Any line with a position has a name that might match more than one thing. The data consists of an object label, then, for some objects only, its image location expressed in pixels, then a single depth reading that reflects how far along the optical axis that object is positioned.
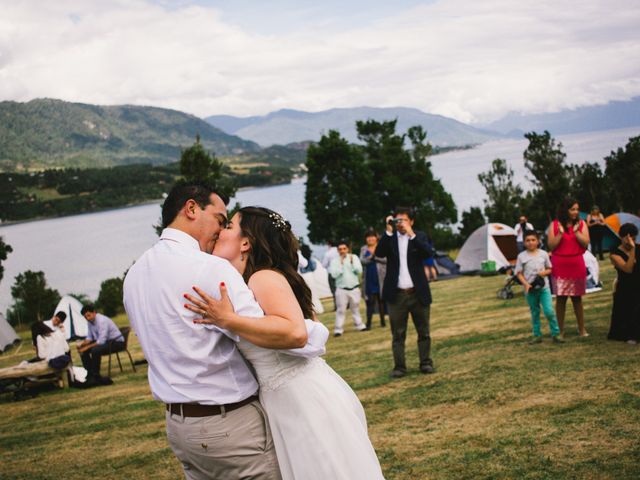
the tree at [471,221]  45.16
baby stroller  15.19
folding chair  13.45
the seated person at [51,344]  13.02
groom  2.79
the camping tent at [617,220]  22.39
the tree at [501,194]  47.06
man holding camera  8.41
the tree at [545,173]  39.91
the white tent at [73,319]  24.91
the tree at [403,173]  52.38
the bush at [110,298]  31.83
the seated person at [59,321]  14.34
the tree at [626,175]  34.97
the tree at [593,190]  38.81
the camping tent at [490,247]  25.44
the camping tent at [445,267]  25.70
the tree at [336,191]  50.62
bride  2.94
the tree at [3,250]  31.91
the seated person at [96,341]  13.23
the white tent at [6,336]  23.58
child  9.29
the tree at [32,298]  31.28
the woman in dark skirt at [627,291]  8.56
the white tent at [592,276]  14.54
